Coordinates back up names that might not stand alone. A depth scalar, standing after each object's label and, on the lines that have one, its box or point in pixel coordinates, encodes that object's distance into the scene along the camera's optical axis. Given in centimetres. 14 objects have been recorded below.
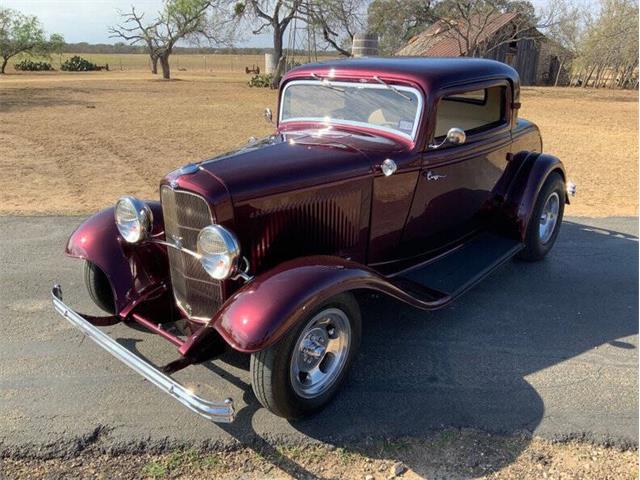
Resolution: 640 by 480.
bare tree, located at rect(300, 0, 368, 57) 2848
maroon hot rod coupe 276
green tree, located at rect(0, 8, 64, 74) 3788
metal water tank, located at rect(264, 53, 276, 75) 3098
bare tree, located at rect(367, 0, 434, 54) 2991
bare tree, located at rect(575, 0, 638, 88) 2958
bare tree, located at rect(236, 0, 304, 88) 2862
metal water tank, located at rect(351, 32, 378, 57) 1655
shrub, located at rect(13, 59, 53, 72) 3909
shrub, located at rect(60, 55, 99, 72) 4184
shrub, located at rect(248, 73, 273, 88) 2880
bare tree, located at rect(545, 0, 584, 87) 2786
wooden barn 2894
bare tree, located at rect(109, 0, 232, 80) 3531
